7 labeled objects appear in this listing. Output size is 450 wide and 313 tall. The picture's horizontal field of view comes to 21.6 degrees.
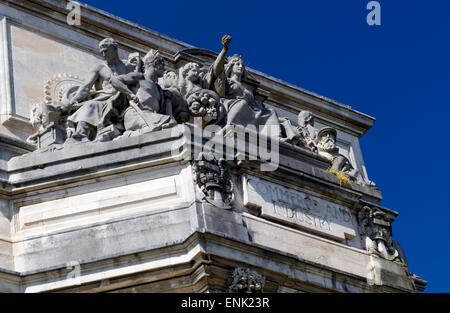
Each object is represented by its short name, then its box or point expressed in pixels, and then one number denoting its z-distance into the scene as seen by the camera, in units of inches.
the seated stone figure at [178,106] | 899.4
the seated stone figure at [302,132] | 928.3
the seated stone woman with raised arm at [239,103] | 917.0
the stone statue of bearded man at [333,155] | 942.4
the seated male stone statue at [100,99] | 868.6
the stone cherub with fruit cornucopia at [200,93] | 900.8
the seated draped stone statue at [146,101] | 855.1
